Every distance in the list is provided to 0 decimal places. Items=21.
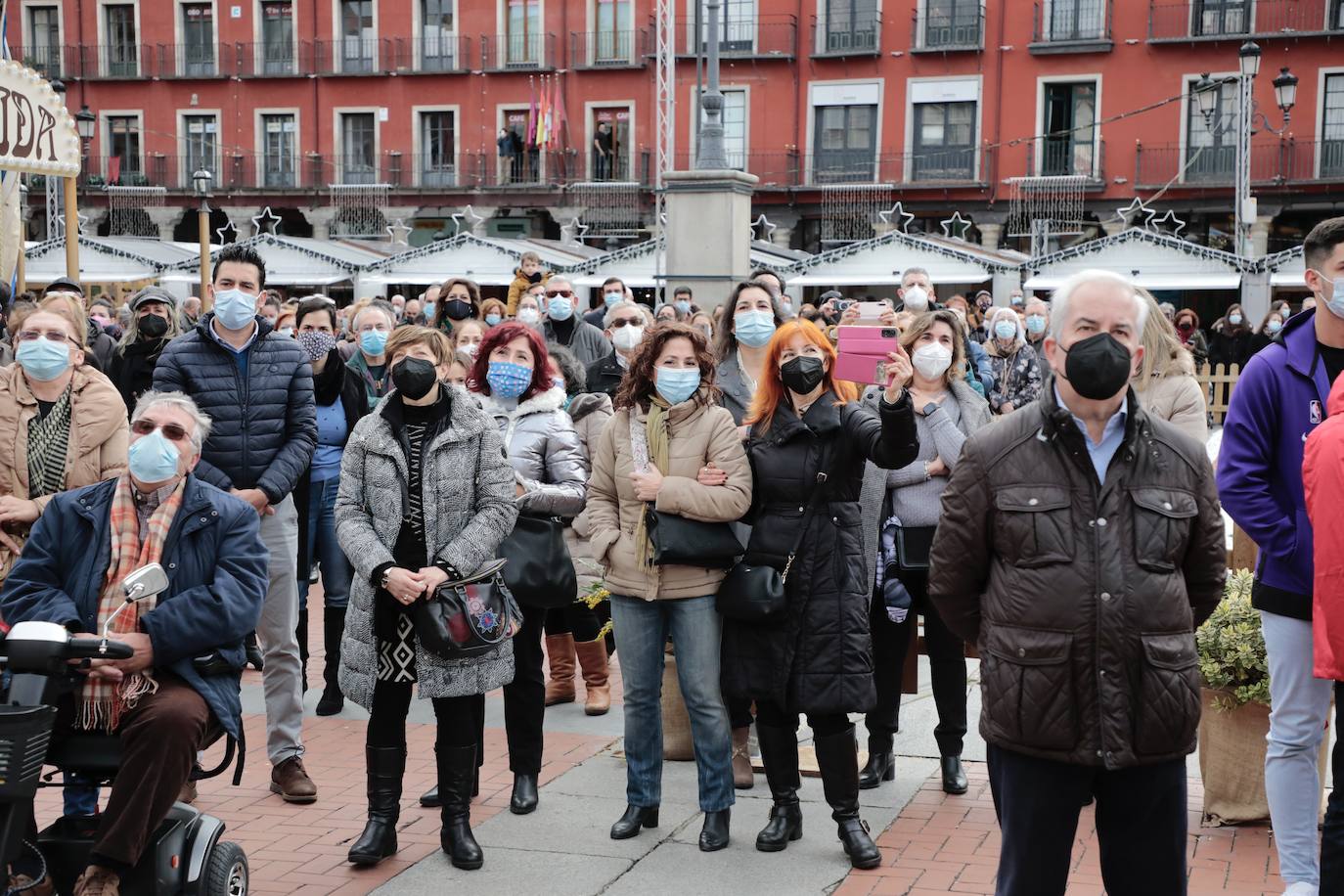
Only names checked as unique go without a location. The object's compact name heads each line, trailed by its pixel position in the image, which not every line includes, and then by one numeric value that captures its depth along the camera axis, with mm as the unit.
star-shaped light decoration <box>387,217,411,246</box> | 33875
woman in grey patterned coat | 5211
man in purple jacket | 4375
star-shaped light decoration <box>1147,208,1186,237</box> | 34034
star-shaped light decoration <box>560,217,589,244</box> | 38812
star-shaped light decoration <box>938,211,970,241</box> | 37059
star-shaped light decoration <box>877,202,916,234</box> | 35688
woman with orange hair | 5180
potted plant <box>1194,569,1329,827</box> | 5426
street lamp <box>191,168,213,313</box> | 12692
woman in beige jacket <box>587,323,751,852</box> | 5348
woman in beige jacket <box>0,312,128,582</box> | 5566
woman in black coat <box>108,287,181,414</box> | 7762
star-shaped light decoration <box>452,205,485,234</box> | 35406
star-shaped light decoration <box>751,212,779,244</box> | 36688
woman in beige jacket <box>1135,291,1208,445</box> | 5852
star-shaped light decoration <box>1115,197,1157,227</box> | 30281
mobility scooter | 3967
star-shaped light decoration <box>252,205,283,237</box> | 42519
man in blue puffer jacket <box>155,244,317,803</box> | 6137
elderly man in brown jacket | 3492
